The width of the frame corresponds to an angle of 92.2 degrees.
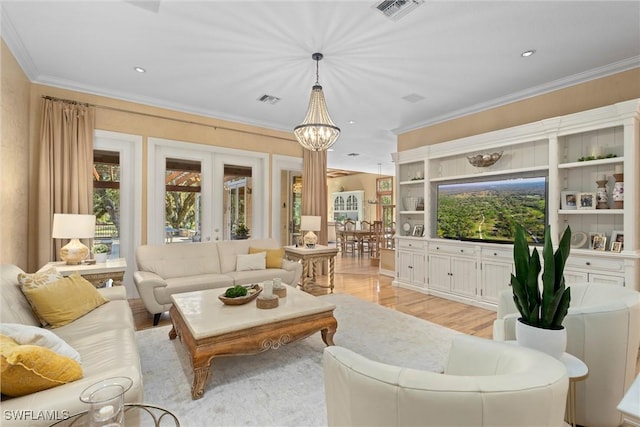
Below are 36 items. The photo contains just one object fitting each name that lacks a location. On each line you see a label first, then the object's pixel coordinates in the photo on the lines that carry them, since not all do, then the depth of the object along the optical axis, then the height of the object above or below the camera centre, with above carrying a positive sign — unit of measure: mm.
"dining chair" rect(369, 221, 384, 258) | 8172 -654
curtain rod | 3873 +1423
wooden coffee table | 2133 -873
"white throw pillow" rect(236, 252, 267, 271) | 4305 -694
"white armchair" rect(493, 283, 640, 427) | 1680 -759
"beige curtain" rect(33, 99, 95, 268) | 3660 +555
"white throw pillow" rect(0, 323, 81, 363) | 1437 -603
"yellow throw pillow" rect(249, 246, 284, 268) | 4457 -628
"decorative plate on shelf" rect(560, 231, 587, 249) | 3496 -285
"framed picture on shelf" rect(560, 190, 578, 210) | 3516 +165
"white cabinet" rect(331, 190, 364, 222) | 12586 +347
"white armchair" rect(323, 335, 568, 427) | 801 -499
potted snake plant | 1373 -391
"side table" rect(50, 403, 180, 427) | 1149 -797
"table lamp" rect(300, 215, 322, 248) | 5195 -237
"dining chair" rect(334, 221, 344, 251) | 9259 -699
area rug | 1940 -1256
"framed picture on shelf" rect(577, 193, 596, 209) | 3358 +154
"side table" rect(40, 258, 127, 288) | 3227 -621
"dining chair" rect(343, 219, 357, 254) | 8914 -574
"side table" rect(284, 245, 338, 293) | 4910 -685
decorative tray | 2652 -752
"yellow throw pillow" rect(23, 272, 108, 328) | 2215 -675
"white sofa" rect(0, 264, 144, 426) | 1183 -792
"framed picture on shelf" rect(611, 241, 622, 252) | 3109 -328
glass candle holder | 1024 -661
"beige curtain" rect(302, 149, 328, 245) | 6109 +525
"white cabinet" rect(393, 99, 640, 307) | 3080 +240
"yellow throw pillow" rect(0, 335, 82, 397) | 1167 -639
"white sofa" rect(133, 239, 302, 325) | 3402 -753
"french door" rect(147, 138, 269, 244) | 4652 +346
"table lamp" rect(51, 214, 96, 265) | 3281 -216
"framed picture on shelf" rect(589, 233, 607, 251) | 3274 -287
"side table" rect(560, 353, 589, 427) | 1331 -697
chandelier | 3154 +882
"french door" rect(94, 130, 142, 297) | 4328 +130
